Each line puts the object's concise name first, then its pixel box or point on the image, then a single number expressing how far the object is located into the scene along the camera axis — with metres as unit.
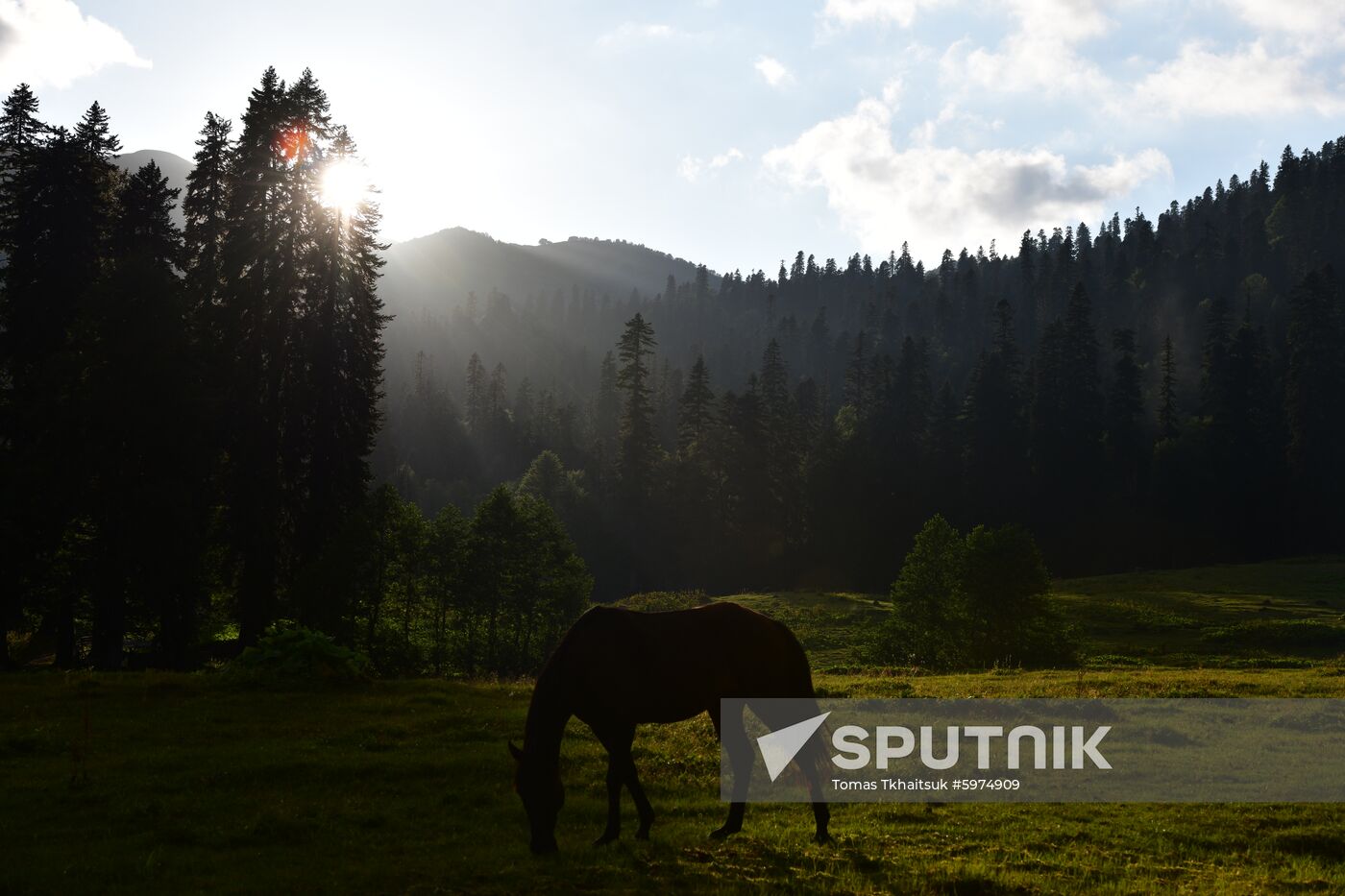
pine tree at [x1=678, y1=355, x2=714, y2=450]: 97.38
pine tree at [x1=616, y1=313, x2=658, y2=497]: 94.81
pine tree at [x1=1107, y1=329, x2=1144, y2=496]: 97.81
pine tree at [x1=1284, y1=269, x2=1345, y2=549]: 89.00
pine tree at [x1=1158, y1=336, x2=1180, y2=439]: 98.81
